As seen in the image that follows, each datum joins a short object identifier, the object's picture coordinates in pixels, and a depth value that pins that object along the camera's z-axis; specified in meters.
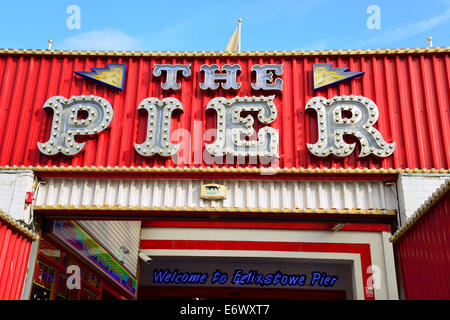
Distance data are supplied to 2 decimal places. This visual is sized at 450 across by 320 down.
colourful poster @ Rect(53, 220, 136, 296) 11.66
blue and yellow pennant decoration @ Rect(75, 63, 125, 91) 10.96
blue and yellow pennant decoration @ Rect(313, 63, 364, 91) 10.71
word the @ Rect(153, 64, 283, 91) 10.84
